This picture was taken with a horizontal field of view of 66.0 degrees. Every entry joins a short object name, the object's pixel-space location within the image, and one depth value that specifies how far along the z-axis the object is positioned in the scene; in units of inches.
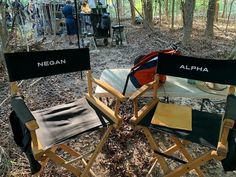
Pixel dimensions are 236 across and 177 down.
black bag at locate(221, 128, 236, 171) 40.1
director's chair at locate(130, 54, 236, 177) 44.2
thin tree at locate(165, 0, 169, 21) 248.0
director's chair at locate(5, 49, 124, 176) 43.1
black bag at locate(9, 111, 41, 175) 43.1
